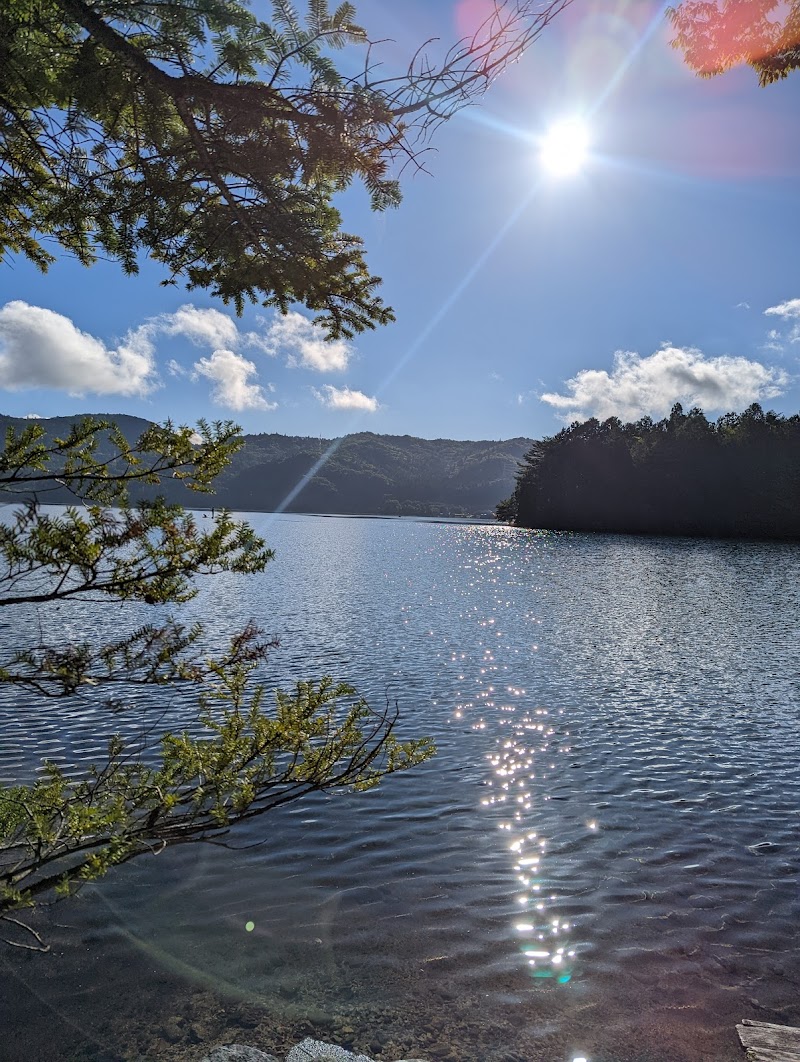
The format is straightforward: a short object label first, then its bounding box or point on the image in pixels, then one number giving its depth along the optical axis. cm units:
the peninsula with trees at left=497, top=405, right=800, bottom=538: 12975
